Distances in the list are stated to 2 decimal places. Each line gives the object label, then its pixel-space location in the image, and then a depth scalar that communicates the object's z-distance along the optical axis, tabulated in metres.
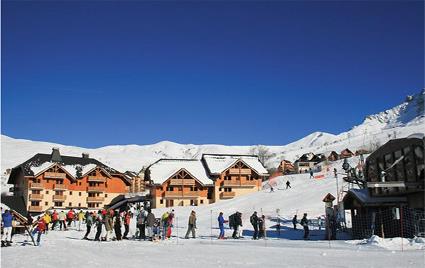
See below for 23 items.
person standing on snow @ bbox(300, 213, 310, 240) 24.98
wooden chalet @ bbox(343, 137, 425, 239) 23.42
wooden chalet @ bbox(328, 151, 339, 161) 120.24
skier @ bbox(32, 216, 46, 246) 19.77
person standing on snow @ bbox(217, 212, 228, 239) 25.23
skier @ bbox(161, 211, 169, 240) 25.08
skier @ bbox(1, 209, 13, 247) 19.58
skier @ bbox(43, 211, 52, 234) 27.02
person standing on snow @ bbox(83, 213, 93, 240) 24.88
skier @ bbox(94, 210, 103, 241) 23.30
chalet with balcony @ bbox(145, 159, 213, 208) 68.75
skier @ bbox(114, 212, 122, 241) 23.26
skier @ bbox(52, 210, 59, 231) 34.09
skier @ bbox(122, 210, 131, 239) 24.53
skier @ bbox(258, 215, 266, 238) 25.19
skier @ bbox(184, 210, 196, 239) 25.29
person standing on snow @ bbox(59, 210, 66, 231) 34.19
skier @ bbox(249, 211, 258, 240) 24.87
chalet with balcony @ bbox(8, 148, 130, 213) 72.75
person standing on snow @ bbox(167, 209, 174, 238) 25.05
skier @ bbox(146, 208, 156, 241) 23.91
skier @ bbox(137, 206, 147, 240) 24.20
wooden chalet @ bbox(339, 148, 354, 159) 119.75
